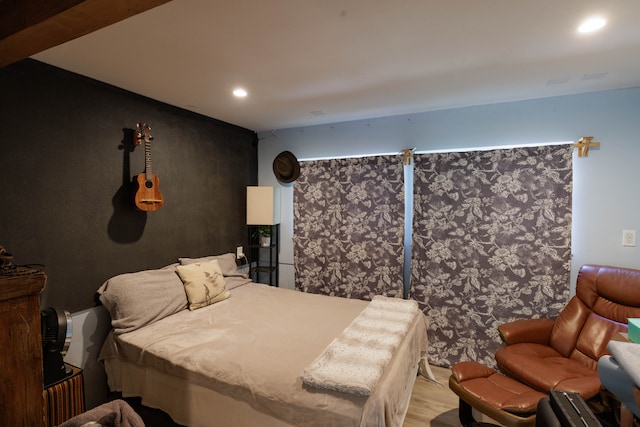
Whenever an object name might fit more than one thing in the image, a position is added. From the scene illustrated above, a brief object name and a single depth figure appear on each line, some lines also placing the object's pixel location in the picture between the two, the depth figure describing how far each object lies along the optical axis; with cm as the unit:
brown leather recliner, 202
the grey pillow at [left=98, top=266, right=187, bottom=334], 221
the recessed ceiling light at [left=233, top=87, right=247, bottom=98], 254
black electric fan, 173
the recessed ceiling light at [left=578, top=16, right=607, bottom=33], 154
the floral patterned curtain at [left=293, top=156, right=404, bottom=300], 327
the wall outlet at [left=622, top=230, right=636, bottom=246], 248
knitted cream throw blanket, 149
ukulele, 253
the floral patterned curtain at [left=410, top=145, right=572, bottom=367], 265
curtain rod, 274
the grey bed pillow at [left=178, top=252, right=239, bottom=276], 319
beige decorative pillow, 264
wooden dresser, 82
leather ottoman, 171
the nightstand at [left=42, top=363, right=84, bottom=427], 169
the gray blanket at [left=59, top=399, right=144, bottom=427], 94
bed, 150
